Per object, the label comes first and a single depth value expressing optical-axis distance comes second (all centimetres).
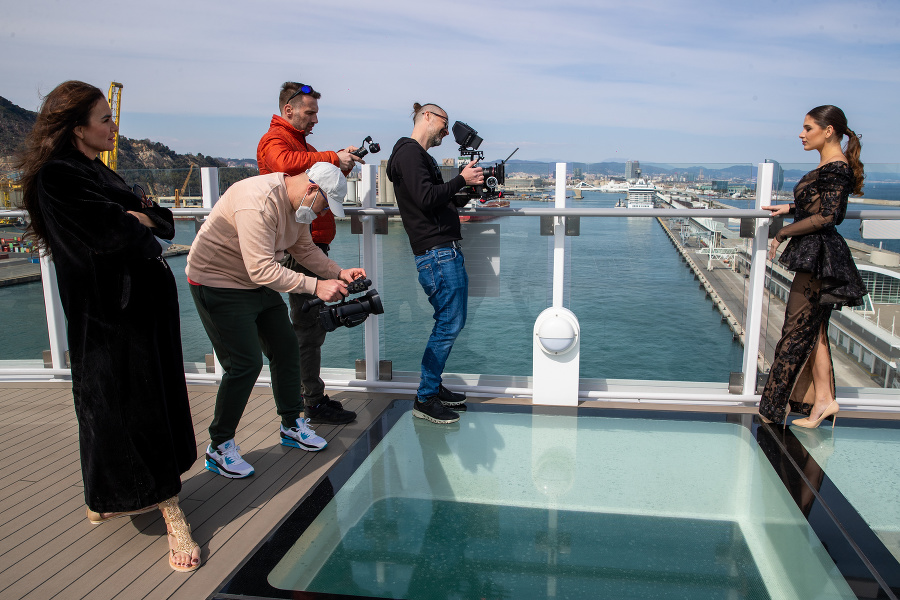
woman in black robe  182
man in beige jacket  230
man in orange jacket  289
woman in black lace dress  282
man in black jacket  292
